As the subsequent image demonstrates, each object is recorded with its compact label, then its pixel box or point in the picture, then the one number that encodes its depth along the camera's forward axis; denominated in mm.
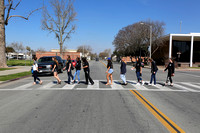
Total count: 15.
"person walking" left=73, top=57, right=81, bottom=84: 10584
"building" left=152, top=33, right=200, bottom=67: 43997
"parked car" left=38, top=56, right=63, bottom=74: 15204
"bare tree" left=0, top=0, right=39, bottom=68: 22225
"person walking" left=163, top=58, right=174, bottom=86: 10051
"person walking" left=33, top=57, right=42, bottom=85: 10244
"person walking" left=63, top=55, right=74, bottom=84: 10407
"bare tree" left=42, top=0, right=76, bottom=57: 37531
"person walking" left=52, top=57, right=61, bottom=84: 10191
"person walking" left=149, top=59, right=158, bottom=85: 10065
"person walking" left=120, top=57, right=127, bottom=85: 9930
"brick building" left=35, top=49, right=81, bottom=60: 76169
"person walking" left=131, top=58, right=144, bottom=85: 10235
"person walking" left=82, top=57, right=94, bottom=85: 10133
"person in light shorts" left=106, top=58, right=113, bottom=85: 9983
